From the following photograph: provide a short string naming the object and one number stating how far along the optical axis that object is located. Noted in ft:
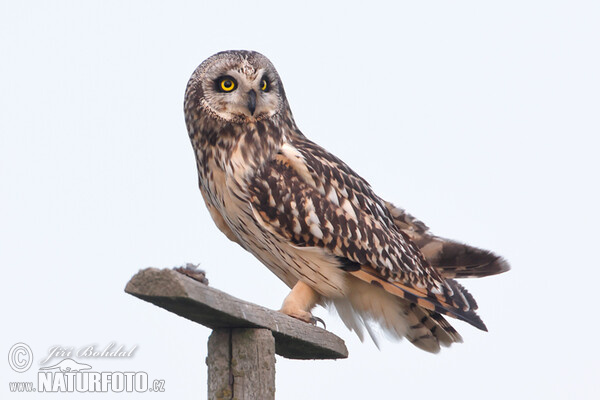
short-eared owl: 30.86
